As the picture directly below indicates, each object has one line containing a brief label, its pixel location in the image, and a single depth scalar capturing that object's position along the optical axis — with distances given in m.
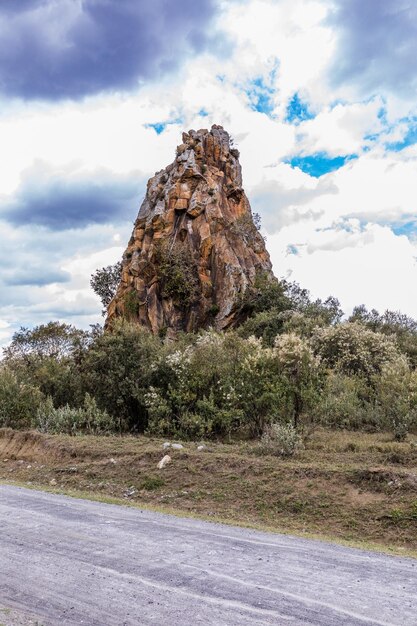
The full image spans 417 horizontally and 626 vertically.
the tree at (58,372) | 26.86
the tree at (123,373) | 22.86
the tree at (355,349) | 32.53
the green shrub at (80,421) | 22.07
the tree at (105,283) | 65.69
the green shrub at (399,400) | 19.83
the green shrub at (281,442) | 15.03
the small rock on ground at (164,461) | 14.65
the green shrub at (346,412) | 21.55
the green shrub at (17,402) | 25.39
